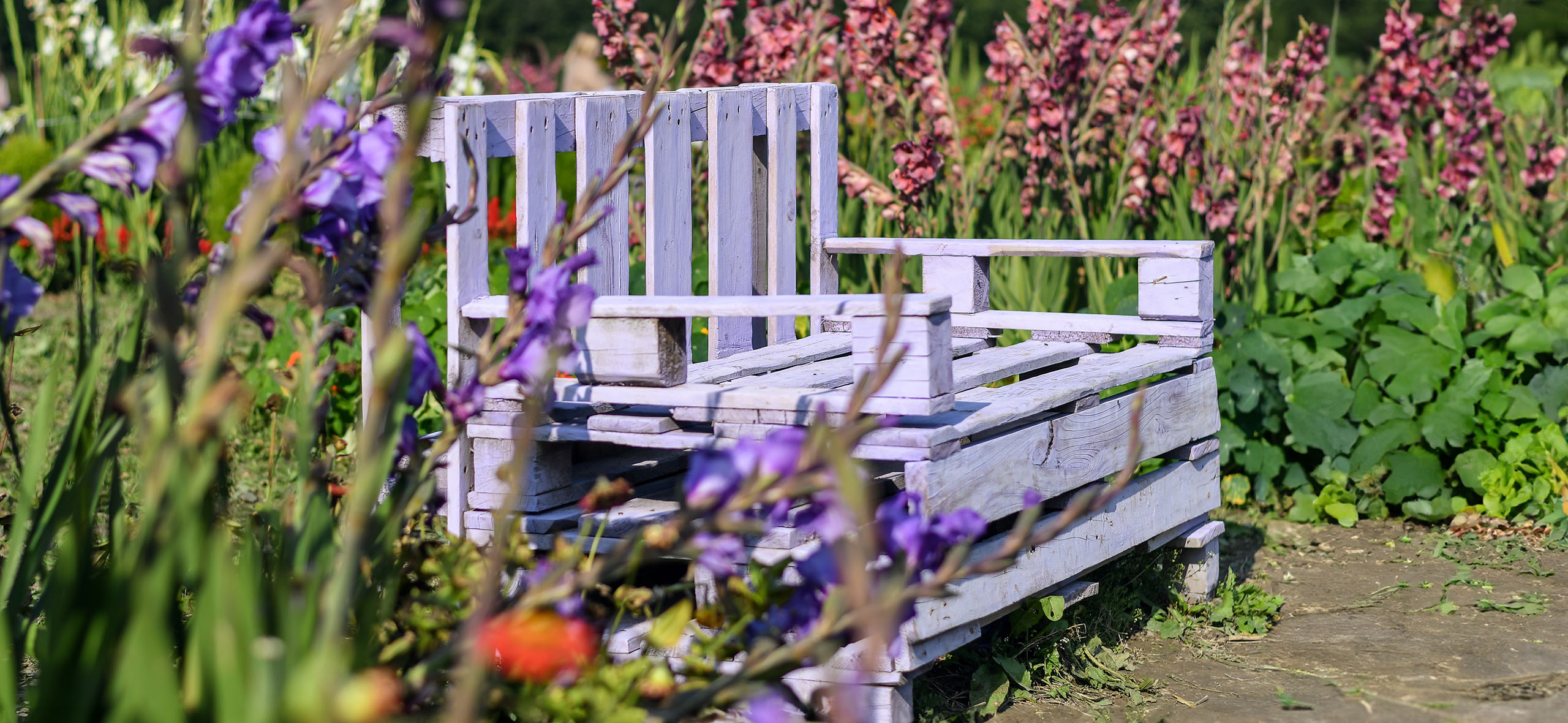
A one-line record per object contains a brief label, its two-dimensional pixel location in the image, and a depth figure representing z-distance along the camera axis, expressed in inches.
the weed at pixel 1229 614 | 112.1
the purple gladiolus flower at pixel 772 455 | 43.9
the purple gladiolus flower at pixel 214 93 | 47.8
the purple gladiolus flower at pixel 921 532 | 48.8
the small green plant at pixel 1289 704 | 95.5
